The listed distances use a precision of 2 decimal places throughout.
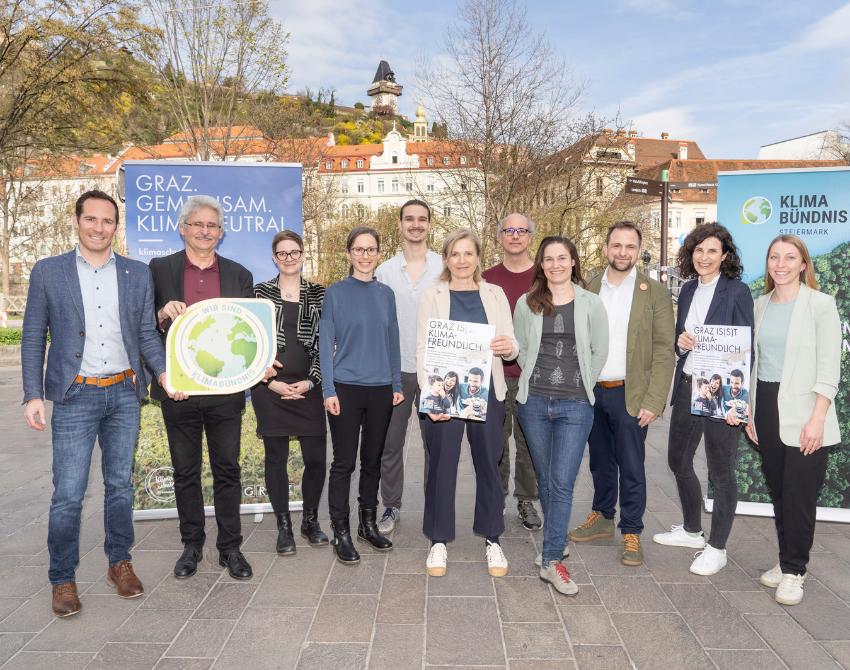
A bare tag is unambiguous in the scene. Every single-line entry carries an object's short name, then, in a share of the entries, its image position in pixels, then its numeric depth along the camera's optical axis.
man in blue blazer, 3.42
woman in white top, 3.96
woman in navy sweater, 4.05
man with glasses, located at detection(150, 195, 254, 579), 3.84
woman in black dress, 4.14
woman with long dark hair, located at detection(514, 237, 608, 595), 3.75
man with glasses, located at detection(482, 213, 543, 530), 4.62
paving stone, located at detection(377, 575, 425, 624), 3.41
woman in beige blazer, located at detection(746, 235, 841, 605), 3.60
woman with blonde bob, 3.84
